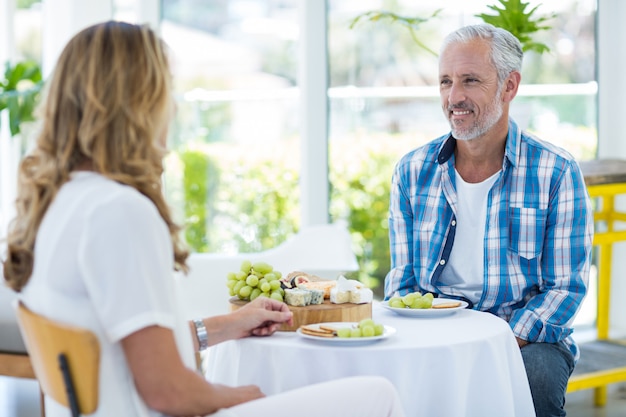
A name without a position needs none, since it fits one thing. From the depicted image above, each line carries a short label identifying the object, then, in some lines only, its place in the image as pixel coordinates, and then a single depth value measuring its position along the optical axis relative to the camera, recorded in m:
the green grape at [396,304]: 4.38
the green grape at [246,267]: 4.24
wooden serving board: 4.02
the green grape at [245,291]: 4.20
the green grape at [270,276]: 4.21
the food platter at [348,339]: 3.67
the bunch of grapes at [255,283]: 4.16
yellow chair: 6.83
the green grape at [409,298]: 4.37
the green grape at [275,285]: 4.15
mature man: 4.74
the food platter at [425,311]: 4.28
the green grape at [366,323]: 3.75
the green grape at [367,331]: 3.70
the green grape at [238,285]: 4.22
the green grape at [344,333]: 3.71
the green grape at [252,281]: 4.19
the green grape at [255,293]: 4.18
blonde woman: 2.81
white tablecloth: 3.66
